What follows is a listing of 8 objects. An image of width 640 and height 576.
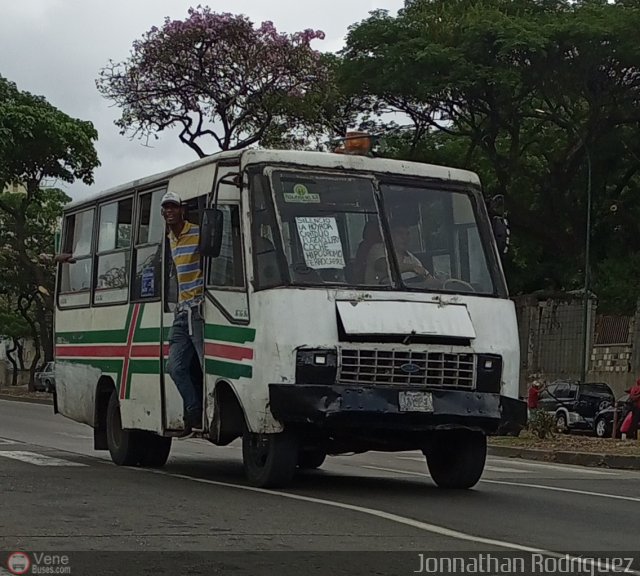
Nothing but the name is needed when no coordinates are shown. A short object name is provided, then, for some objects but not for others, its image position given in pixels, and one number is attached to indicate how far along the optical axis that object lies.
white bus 10.28
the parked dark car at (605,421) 30.79
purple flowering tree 30.92
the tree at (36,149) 37.59
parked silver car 50.58
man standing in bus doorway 11.50
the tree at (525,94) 29.77
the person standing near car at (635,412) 25.09
